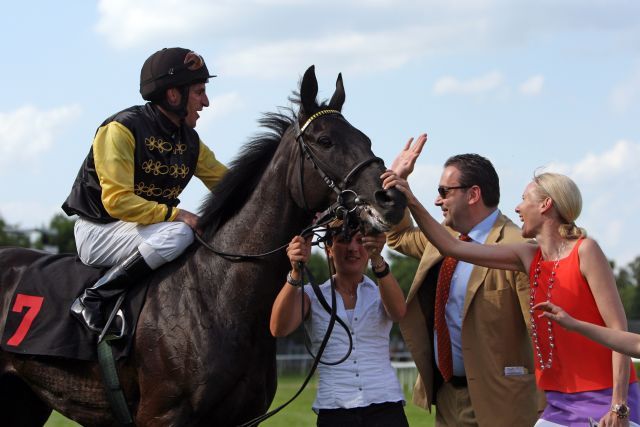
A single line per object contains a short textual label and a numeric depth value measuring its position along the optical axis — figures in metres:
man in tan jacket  10.01
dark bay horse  9.87
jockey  10.59
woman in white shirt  9.75
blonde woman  8.19
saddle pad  10.62
